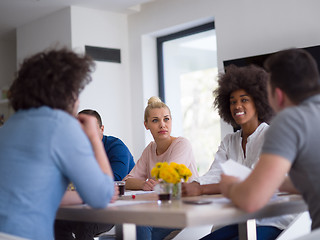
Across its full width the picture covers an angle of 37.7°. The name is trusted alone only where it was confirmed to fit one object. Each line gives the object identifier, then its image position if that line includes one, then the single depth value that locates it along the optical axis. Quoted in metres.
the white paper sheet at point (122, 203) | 1.81
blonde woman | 2.95
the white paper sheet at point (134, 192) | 2.39
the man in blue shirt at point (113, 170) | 2.75
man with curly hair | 1.57
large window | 6.18
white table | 1.45
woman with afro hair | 2.45
